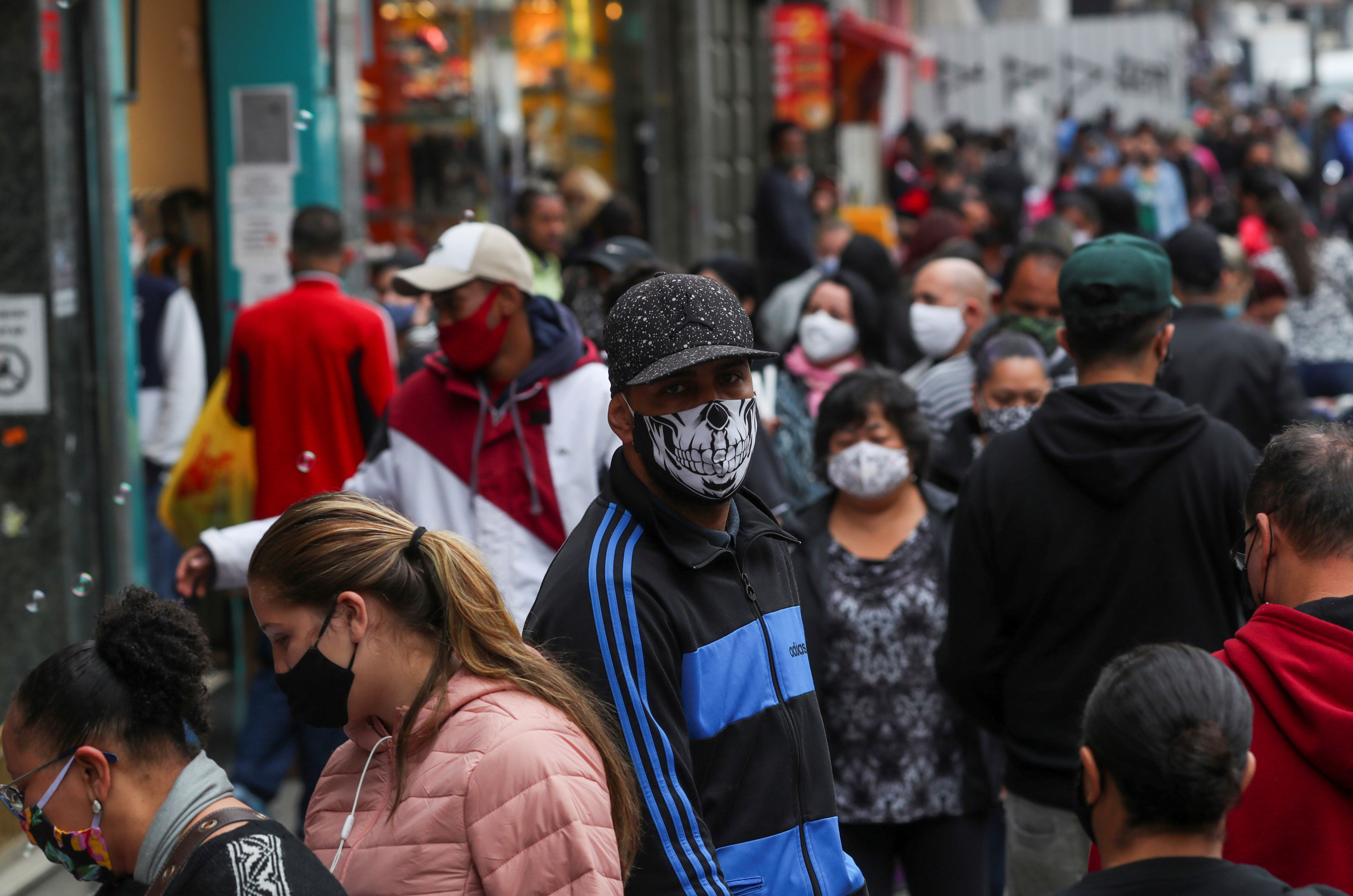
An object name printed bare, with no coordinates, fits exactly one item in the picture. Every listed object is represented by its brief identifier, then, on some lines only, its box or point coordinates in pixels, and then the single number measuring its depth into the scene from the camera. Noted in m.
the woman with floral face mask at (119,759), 4.37
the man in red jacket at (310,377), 11.66
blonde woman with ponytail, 4.31
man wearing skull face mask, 4.58
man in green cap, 6.76
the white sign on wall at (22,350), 10.69
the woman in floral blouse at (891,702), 7.96
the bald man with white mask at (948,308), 11.96
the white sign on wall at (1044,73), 52.44
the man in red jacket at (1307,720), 4.55
